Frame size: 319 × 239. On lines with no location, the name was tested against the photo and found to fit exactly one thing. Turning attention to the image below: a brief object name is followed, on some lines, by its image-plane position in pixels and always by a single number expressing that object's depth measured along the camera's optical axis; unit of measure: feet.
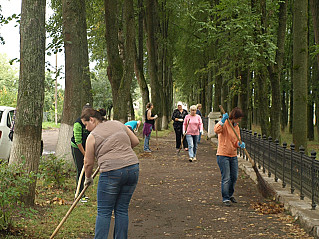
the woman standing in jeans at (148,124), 59.31
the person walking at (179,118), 59.11
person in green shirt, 25.94
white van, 42.82
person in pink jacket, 49.67
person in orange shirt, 28.55
